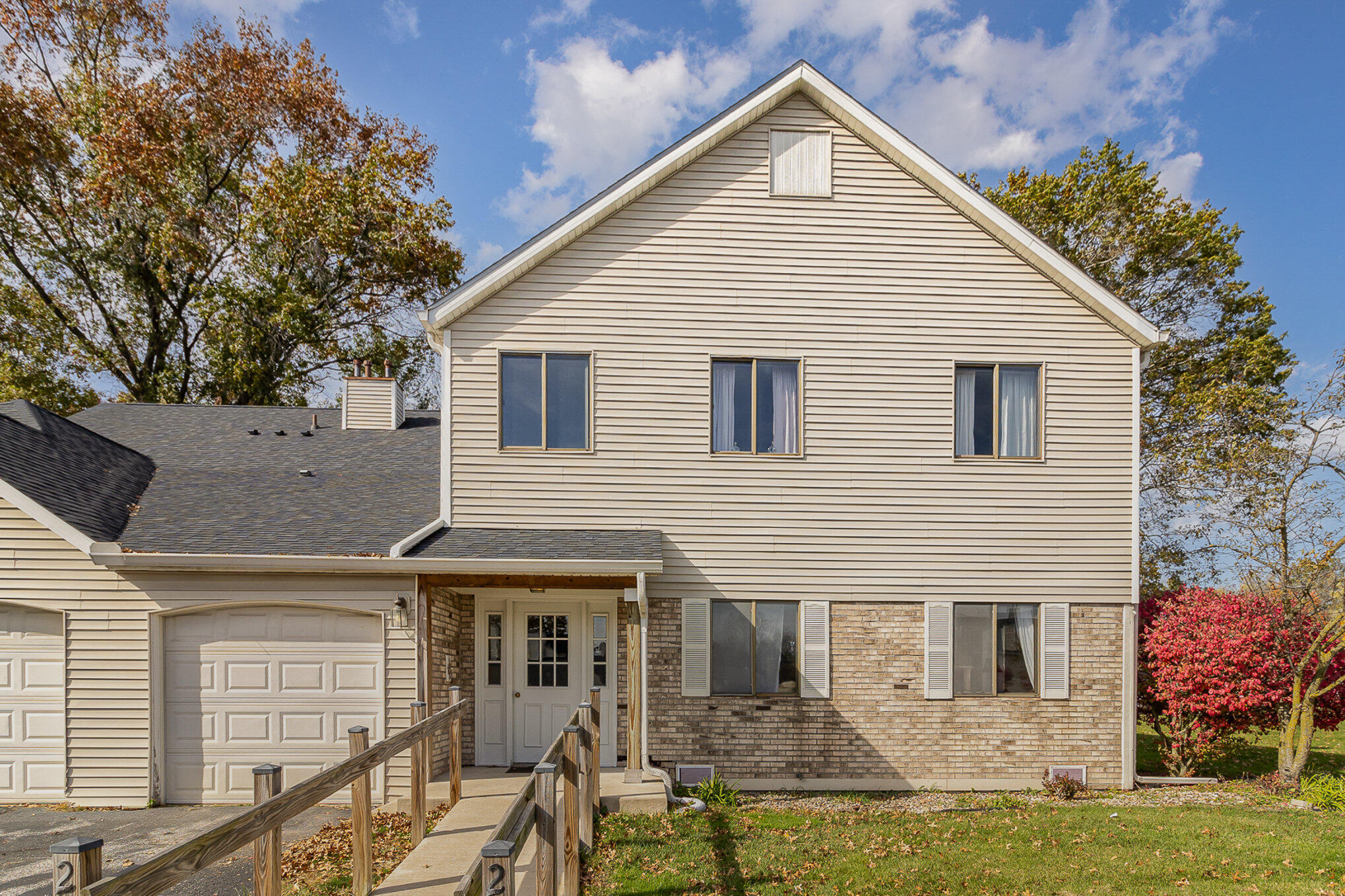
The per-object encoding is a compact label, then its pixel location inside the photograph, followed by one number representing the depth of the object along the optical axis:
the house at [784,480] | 9.89
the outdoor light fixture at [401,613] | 9.07
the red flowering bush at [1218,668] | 10.25
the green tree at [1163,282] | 19.00
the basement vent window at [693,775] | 9.66
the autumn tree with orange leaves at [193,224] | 21.34
